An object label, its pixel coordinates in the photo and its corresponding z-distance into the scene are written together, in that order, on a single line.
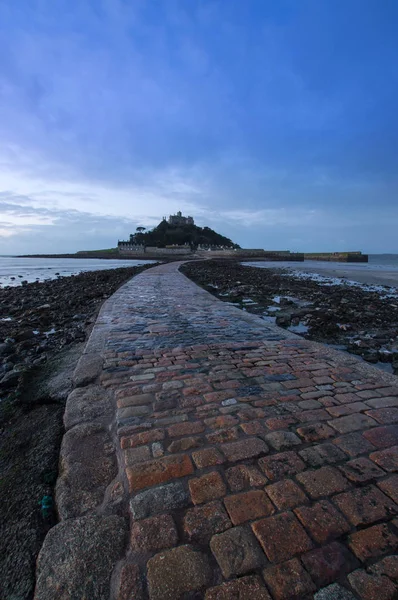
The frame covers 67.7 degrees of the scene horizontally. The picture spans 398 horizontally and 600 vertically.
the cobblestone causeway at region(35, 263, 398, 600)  1.34
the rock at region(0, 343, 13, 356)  5.32
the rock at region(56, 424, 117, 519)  1.77
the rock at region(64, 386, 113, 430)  2.66
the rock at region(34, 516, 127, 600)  1.30
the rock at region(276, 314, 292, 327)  7.68
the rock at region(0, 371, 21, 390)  3.73
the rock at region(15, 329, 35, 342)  6.25
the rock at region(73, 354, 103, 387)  3.43
